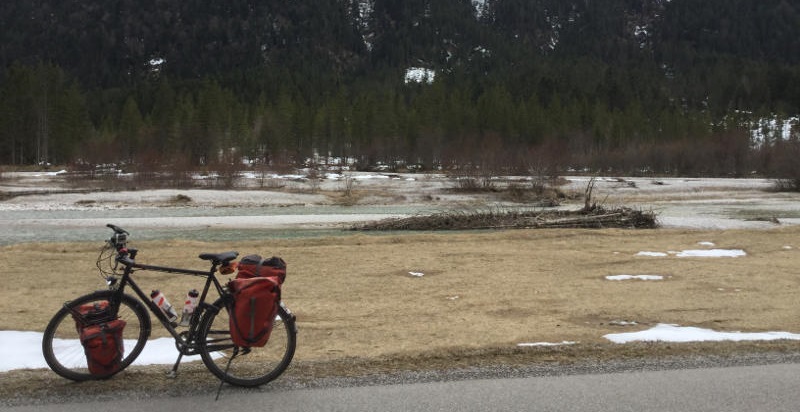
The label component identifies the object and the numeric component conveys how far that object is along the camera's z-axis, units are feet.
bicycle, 22.15
